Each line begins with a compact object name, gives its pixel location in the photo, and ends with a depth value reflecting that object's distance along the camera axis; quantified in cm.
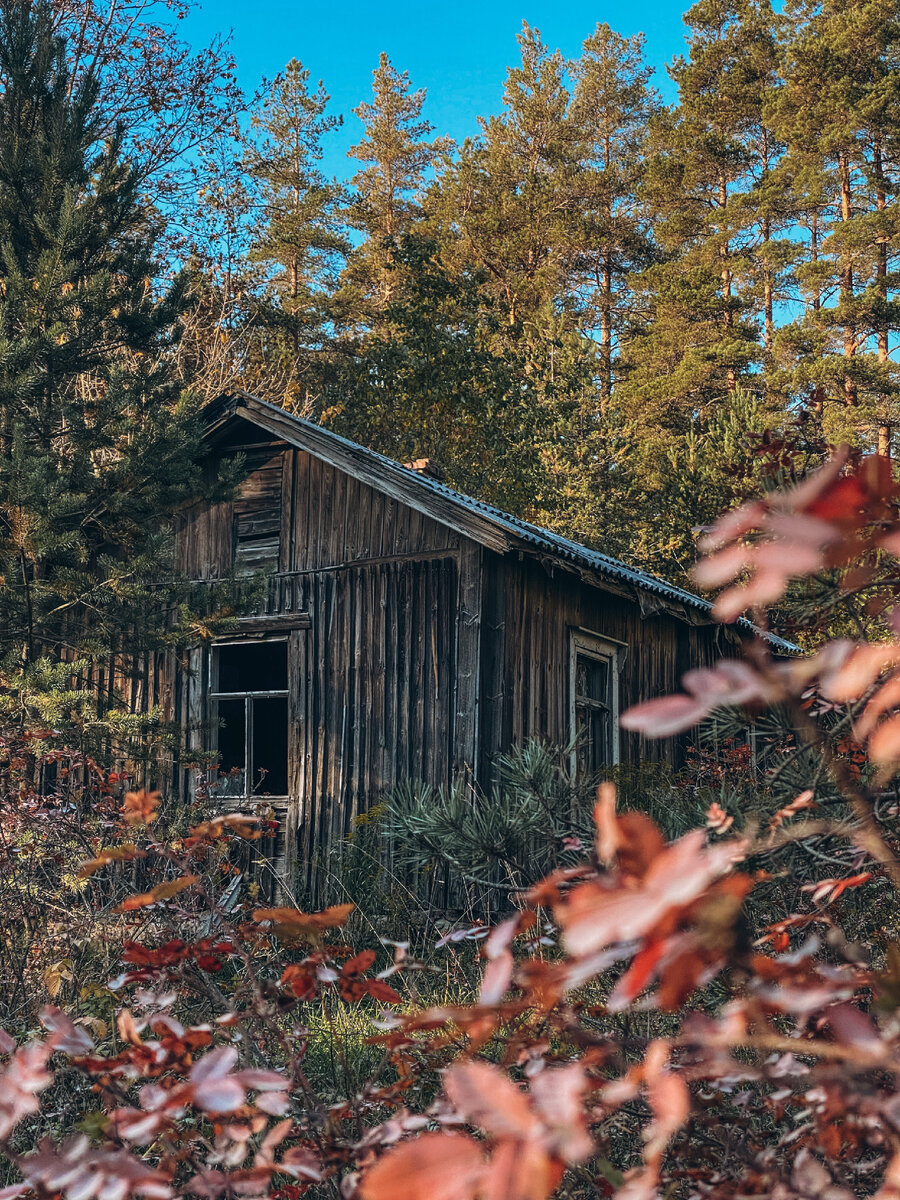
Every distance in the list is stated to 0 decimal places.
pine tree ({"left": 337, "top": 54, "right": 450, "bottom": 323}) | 3403
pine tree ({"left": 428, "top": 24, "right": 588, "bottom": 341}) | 3191
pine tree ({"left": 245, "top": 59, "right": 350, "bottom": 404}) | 3152
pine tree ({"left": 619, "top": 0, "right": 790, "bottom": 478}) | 2725
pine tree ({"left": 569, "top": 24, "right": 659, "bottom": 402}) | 3231
